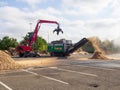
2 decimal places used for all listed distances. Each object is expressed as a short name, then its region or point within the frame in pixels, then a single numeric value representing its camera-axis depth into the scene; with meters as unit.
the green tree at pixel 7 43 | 48.53
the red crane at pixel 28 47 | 26.34
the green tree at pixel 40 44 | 46.99
